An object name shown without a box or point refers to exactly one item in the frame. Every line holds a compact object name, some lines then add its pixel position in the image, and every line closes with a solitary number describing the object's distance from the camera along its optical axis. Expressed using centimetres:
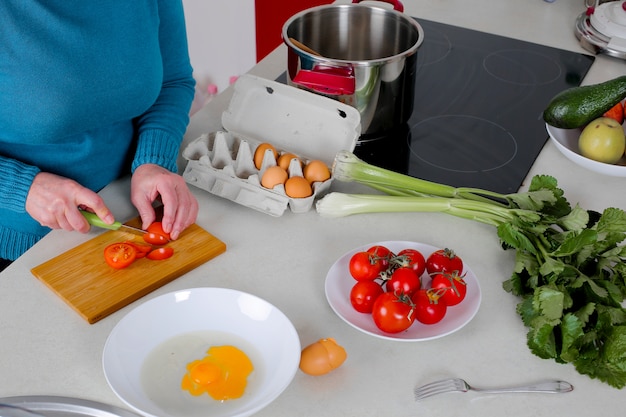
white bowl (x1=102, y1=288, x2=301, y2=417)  91
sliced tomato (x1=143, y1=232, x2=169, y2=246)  118
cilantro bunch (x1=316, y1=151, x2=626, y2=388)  97
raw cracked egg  93
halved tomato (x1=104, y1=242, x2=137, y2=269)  112
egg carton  127
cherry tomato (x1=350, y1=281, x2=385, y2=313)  104
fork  93
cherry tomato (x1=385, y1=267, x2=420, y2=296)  104
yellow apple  138
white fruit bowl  137
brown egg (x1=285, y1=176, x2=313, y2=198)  125
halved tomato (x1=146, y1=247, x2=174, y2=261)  115
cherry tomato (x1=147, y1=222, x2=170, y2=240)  119
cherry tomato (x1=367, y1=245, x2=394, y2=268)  108
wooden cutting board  107
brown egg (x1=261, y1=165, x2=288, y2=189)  126
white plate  101
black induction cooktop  144
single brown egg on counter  94
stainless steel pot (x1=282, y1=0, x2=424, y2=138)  136
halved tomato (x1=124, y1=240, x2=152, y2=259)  115
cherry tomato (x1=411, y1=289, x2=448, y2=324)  102
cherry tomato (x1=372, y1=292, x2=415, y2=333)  99
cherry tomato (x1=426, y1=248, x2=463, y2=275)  109
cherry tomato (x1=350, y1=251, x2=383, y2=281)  107
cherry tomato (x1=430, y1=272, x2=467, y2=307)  104
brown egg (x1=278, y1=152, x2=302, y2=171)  130
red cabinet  285
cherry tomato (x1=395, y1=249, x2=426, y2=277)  107
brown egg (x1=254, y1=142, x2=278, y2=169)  133
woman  116
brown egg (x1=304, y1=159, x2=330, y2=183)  129
